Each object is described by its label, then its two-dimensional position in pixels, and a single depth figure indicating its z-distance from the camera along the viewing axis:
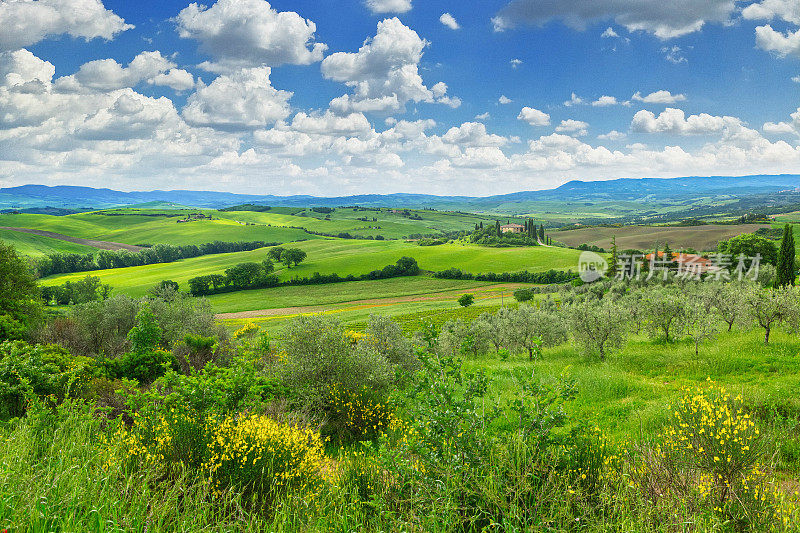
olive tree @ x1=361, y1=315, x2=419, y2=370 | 24.61
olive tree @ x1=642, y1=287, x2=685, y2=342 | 27.30
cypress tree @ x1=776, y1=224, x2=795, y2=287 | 61.50
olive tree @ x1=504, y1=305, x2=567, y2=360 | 35.66
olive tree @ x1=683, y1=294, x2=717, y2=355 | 23.39
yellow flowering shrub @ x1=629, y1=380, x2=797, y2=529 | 5.93
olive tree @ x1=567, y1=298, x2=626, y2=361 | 24.72
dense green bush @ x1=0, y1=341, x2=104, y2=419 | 11.81
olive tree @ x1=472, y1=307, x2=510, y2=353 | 37.27
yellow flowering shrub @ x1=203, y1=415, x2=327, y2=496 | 7.63
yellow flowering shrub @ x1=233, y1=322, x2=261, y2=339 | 35.95
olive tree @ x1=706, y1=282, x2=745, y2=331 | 26.11
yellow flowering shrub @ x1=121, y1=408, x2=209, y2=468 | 7.92
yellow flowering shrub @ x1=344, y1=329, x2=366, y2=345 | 25.39
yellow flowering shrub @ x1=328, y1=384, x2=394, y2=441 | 13.20
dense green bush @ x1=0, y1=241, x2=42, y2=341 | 32.49
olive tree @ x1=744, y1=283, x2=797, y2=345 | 21.89
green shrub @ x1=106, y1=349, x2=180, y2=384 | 21.02
